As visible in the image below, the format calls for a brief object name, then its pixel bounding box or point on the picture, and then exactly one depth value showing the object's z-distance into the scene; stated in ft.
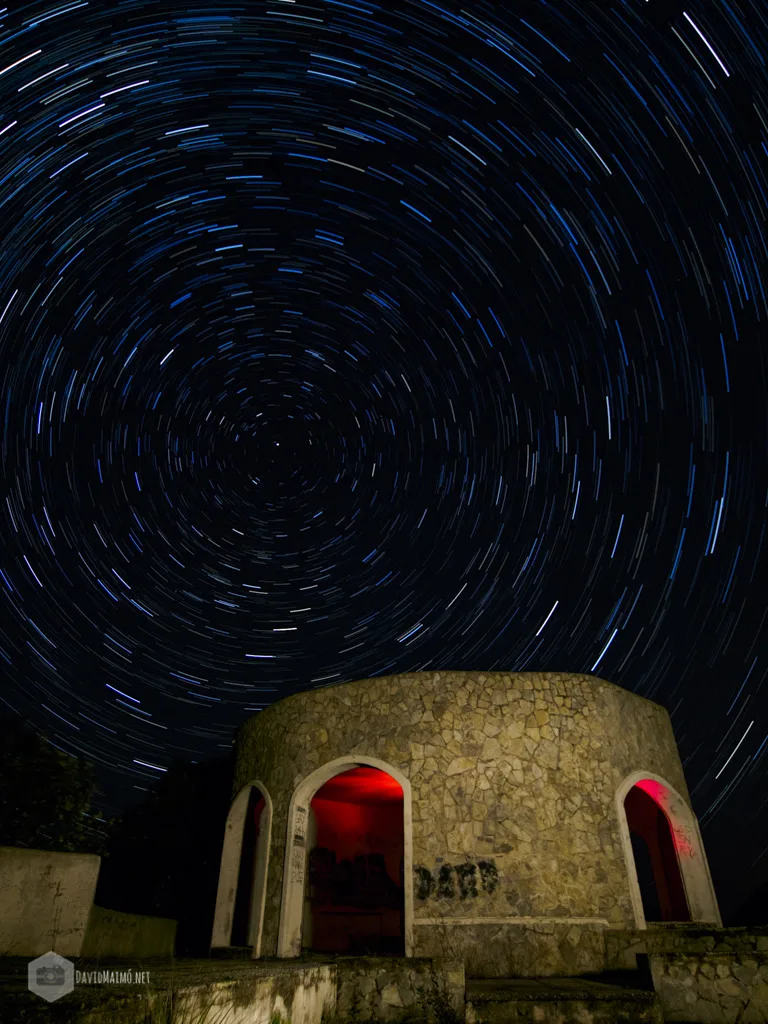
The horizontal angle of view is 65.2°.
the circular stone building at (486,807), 27.73
